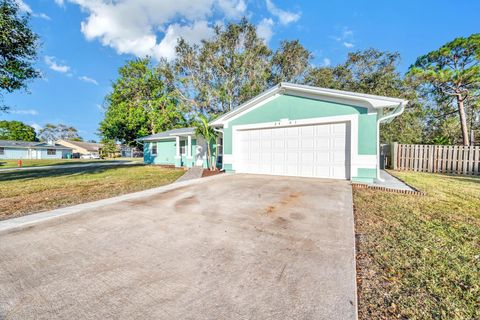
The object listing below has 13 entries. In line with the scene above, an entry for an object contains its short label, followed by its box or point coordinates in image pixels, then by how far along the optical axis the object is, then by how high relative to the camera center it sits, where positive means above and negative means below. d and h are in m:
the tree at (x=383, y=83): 16.23 +6.21
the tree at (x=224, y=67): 20.27 +9.34
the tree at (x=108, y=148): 39.28 +1.37
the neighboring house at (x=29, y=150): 37.34 +1.07
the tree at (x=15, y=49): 7.73 +4.56
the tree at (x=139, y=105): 24.61 +6.36
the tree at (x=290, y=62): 20.45 +9.80
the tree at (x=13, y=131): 49.84 +6.30
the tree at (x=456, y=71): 14.17 +6.10
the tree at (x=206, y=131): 11.34 +1.37
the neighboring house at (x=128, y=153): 51.91 +0.52
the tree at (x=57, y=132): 70.88 +8.61
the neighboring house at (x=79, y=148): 52.70 +1.98
